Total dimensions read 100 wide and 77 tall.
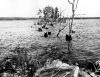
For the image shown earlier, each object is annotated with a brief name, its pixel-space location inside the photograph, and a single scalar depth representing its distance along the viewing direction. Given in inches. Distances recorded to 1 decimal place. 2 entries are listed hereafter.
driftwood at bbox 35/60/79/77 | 244.0
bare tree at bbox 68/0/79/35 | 637.3
